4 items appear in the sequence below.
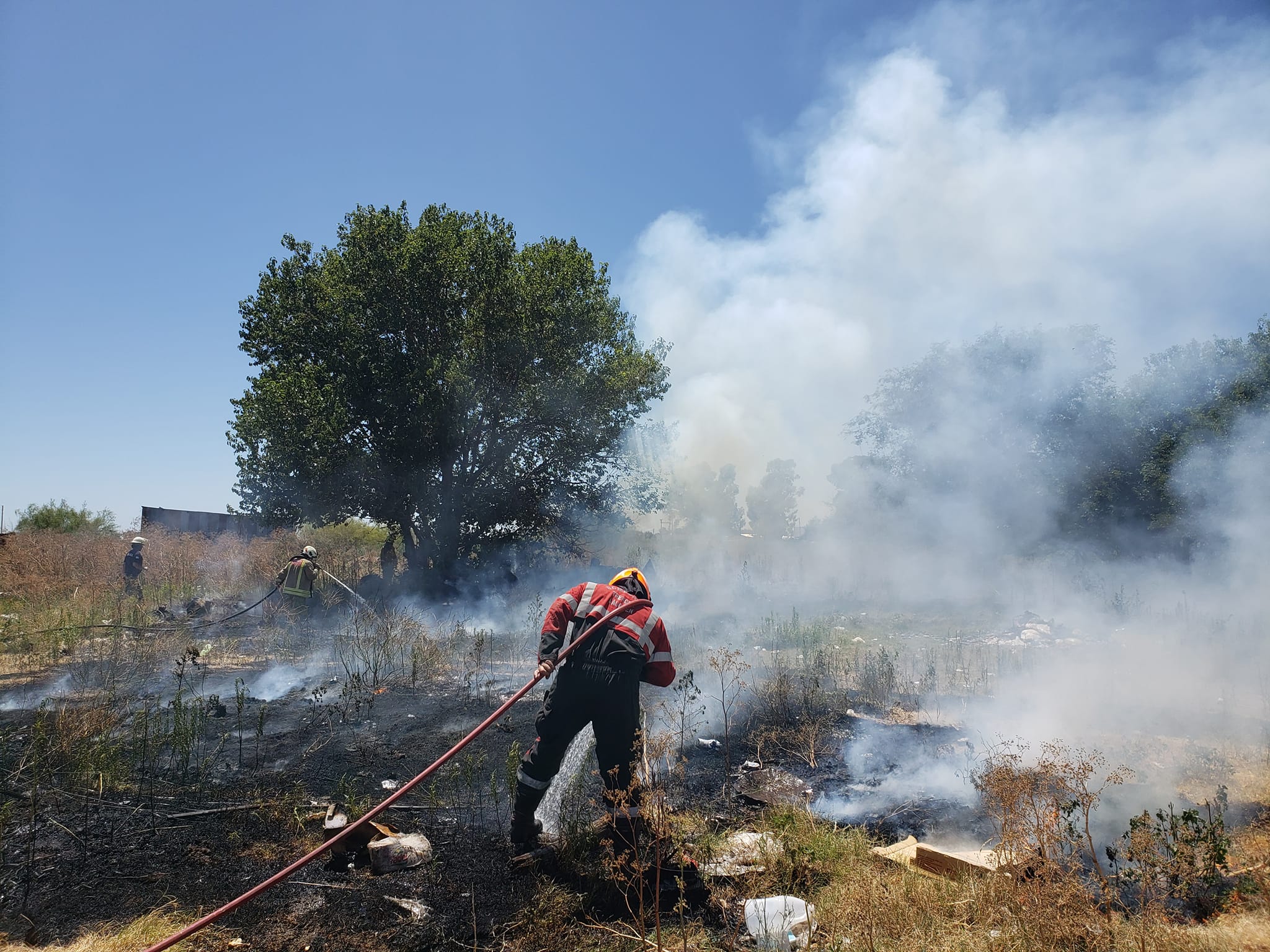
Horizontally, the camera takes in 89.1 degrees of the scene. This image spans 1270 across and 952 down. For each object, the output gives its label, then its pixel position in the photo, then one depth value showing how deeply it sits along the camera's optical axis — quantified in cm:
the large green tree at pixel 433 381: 1275
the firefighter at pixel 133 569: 1155
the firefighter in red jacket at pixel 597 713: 371
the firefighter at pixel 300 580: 1049
